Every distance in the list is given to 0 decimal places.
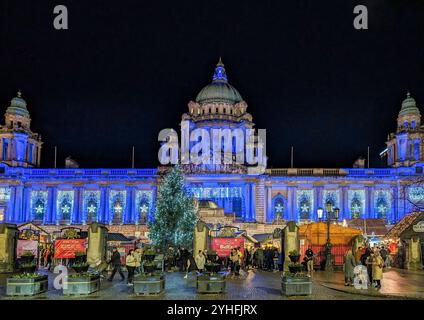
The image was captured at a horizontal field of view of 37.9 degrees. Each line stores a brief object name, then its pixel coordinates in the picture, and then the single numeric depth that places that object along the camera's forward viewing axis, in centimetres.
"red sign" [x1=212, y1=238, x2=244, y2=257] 3947
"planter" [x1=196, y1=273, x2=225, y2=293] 2375
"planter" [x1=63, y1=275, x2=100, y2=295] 2303
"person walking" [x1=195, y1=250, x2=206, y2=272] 3431
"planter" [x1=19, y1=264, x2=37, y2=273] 2384
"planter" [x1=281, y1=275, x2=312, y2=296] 2275
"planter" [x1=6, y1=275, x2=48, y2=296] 2241
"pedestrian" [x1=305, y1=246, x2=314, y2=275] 3598
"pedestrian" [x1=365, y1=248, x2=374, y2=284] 2746
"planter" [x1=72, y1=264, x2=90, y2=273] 2392
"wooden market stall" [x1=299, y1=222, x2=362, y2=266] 4269
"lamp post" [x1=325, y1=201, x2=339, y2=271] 3950
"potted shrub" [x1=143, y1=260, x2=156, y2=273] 2418
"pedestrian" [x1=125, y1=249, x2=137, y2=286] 2753
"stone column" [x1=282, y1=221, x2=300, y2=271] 3772
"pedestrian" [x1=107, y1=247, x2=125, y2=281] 2981
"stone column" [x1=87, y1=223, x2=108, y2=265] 3719
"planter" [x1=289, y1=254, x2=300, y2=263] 2647
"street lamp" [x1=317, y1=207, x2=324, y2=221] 4072
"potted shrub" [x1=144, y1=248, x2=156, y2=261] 2730
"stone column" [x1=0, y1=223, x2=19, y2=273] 3762
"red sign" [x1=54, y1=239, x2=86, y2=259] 3816
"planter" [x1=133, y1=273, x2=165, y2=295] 2317
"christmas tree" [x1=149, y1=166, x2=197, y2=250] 5869
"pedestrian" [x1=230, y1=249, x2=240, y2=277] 3488
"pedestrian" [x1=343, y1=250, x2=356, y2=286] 2747
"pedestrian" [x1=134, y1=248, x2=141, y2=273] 2786
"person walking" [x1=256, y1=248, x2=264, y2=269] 4347
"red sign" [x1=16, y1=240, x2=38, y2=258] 4085
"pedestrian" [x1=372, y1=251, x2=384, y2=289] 2653
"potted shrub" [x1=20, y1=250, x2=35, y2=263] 2528
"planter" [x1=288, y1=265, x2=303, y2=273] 2348
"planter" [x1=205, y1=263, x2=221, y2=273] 2427
